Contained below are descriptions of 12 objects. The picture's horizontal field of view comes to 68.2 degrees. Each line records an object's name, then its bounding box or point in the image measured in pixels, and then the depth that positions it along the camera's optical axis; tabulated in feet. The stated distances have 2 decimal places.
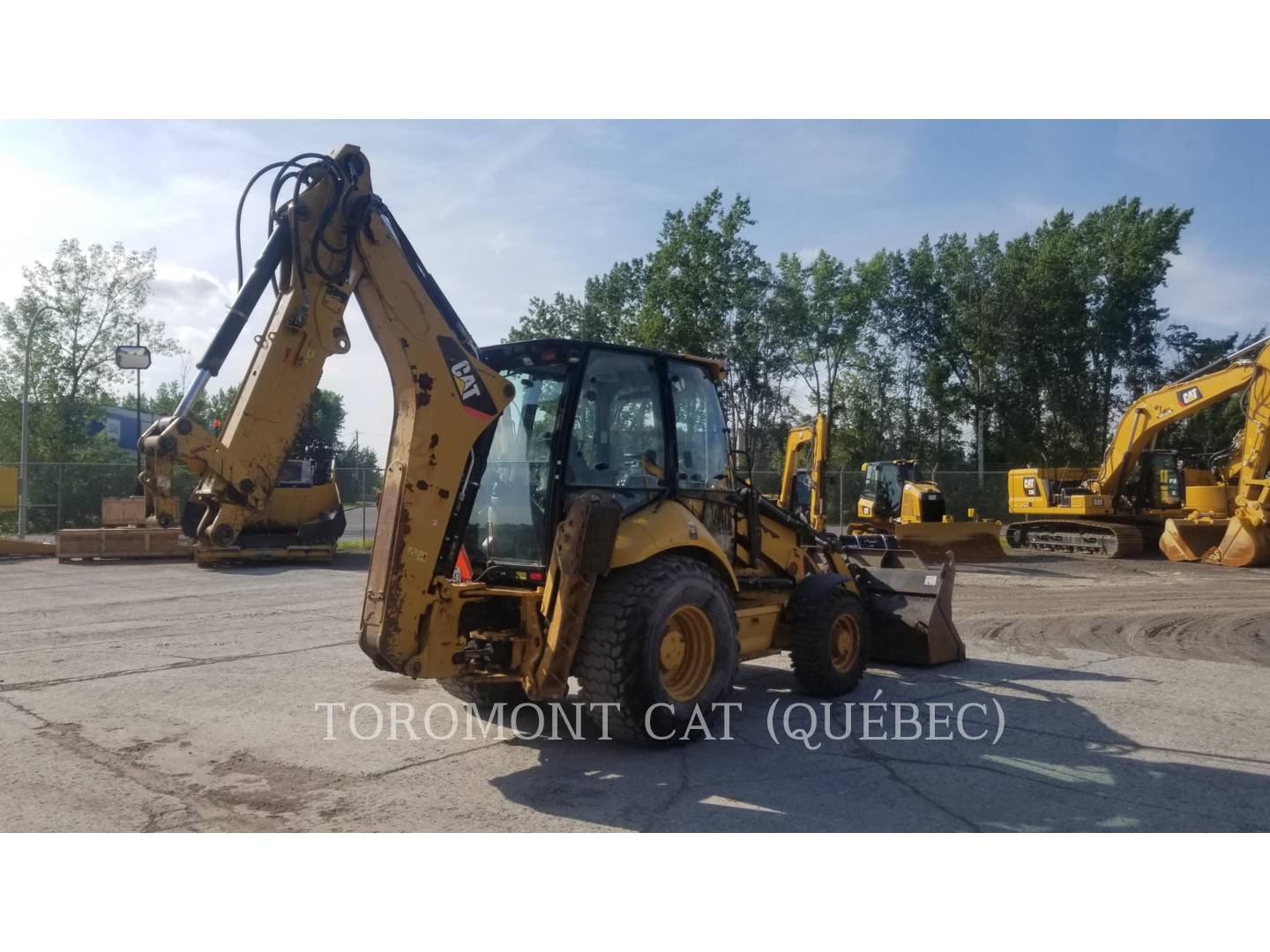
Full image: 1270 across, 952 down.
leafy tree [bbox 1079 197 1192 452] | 139.13
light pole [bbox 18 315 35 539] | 83.10
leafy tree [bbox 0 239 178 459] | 116.78
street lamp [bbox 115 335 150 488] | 71.87
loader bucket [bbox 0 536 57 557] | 66.39
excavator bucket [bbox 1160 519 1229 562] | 66.80
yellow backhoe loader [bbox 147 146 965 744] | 16.22
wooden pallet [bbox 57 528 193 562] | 62.75
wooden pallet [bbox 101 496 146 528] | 67.92
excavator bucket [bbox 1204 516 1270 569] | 61.67
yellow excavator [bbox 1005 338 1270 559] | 68.85
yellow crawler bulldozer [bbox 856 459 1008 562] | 65.98
